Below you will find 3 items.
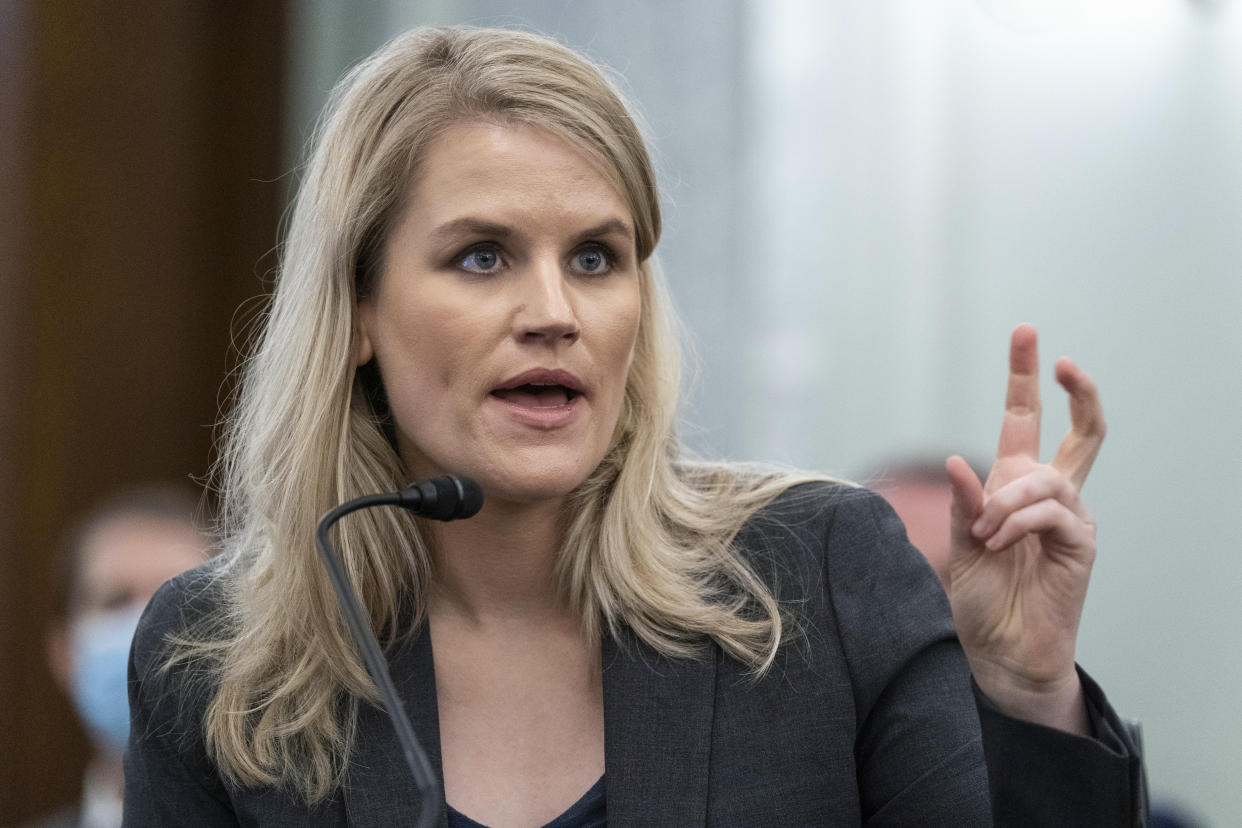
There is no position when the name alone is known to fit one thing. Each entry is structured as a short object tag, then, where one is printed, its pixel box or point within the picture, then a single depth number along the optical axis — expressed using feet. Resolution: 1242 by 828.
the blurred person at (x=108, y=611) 19.58
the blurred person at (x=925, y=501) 17.75
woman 10.36
